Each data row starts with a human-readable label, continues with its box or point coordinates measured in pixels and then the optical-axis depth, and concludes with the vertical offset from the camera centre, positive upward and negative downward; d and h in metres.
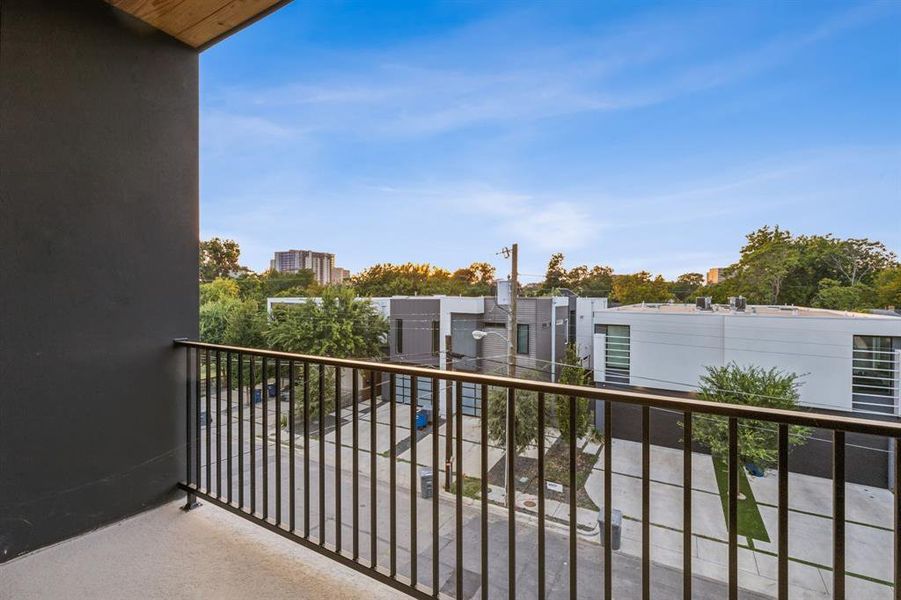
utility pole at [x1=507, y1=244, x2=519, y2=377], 8.43 +0.10
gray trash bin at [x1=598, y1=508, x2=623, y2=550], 5.55 -3.19
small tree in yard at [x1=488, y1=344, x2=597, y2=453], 8.16 -2.56
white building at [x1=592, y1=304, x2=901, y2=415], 7.98 -1.12
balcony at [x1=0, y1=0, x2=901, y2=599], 1.36 -0.34
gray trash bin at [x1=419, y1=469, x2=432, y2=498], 7.24 -3.49
